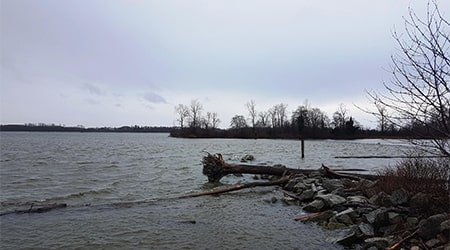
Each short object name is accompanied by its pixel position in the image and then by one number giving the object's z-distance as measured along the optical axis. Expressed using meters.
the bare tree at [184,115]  127.31
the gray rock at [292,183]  15.43
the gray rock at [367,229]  7.80
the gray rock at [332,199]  10.64
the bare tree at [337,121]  103.76
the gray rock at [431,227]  6.79
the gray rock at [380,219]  8.09
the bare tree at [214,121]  132.27
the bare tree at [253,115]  129.54
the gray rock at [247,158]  31.11
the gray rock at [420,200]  8.27
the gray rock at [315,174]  16.69
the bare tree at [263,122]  131.50
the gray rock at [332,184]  13.19
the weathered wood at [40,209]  10.83
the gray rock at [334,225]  9.00
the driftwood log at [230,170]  17.48
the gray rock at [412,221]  7.67
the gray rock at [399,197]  8.77
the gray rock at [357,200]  10.20
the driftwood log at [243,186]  14.25
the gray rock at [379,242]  6.91
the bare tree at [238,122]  134.07
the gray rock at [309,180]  15.05
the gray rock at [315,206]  10.78
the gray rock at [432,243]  6.55
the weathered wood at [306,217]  10.02
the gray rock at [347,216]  9.12
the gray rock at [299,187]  14.06
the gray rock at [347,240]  7.71
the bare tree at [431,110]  4.97
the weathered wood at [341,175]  15.36
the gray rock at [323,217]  9.77
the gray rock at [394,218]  7.97
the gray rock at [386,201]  9.02
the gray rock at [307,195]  12.57
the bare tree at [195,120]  123.93
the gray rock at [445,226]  6.62
